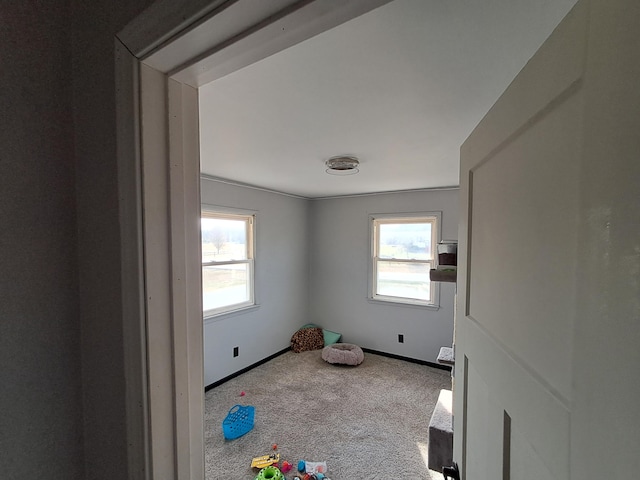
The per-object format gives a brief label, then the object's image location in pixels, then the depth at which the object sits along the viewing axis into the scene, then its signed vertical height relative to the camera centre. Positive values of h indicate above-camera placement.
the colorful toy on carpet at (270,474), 1.83 -1.66
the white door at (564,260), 0.30 -0.04
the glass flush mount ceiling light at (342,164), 2.18 +0.56
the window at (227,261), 3.12 -0.38
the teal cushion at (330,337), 4.25 -1.68
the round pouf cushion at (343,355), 3.66 -1.70
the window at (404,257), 3.76 -0.38
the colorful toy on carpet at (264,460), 2.02 -1.74
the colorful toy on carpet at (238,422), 2.32 -1.68
